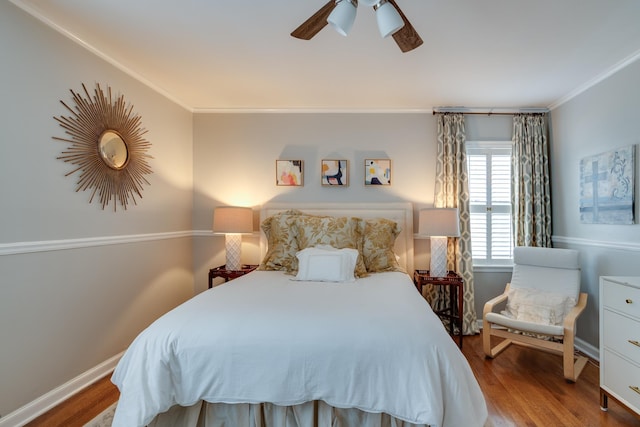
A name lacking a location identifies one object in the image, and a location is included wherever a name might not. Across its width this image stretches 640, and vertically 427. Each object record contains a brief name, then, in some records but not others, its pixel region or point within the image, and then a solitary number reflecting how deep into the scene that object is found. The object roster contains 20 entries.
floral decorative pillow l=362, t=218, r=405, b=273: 3.00
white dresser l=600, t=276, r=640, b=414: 1.88
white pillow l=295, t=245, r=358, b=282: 2.62
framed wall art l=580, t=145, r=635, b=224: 2.51
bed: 1.45
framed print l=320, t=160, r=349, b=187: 3.69
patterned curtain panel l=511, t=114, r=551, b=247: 3.44
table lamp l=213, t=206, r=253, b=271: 3.35
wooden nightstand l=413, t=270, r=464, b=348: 3.09
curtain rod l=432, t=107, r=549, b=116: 3.56
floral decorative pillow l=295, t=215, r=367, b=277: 3.03
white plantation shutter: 3.64
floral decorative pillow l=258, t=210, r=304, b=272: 3.03
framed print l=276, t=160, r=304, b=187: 3.72
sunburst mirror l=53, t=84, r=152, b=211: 2.30
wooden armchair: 2.53
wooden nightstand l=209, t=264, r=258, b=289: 3.35
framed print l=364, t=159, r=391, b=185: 3.67
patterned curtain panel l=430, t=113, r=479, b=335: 3.48
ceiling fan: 1.53
